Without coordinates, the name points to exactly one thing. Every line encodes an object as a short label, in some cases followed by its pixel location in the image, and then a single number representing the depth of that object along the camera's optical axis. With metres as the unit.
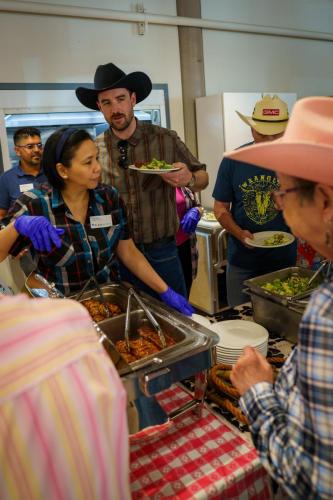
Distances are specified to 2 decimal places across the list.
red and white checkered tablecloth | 0.95
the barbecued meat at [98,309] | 1.53
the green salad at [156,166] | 2.15
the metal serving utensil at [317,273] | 1.67
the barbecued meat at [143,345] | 1.26
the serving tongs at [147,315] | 1.32
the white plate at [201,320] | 1.47
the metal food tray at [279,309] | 1.50
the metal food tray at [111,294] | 1.65
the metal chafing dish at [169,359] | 1.04
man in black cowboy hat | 2.25
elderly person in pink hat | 0.64
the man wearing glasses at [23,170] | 3.21
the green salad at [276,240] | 2.35
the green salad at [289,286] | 1.67
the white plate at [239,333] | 1.35
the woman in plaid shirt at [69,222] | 1.70
